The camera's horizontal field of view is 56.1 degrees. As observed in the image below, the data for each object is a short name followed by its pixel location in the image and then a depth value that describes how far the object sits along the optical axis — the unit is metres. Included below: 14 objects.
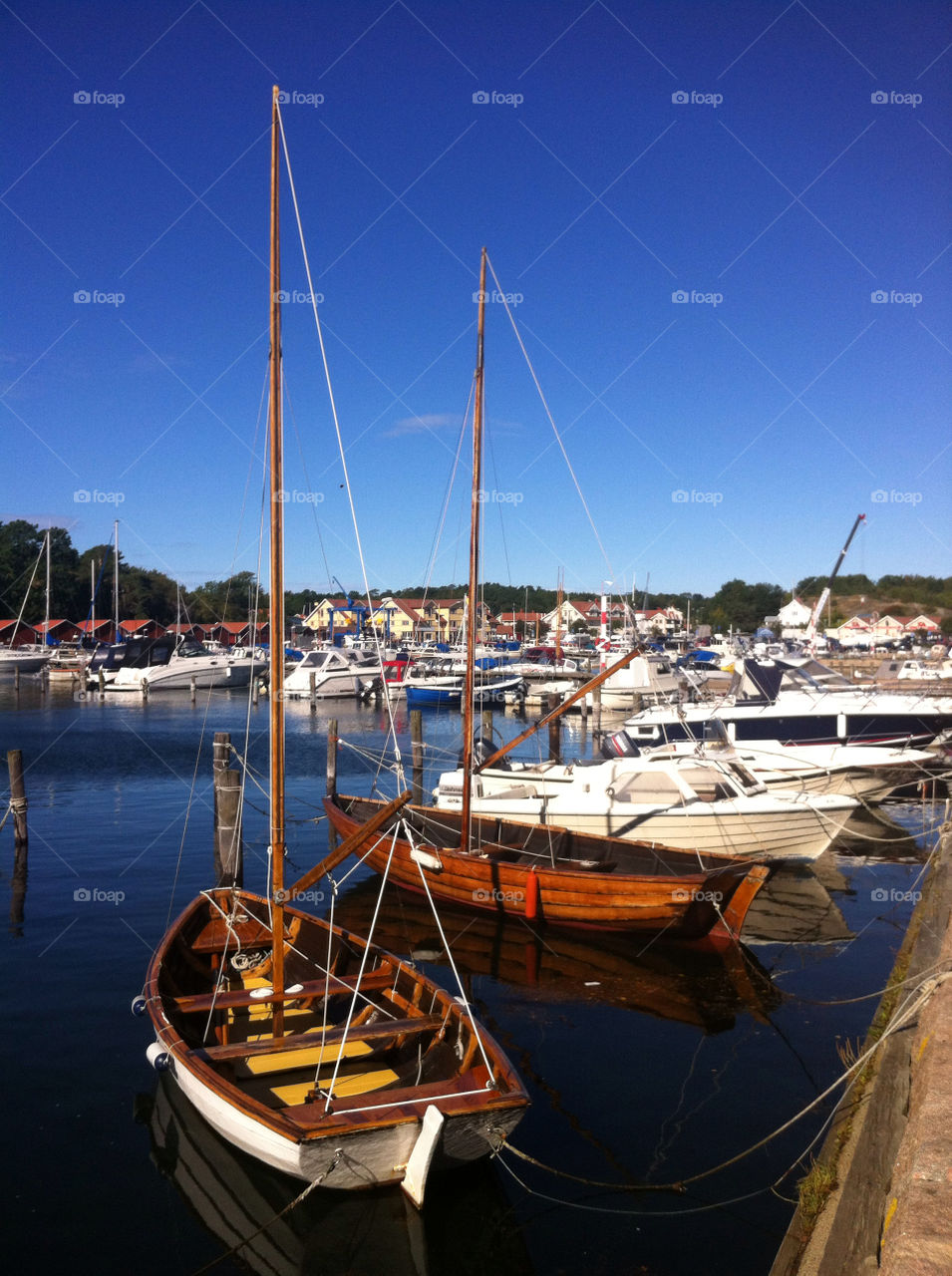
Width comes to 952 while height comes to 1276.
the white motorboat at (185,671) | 61.16
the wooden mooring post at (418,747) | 25.71
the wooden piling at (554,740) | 26.37
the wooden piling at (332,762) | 22.44
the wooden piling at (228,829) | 14.62
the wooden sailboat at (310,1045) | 6.87
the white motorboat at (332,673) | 60.19
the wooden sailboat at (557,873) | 13.09
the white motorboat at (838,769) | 22.00
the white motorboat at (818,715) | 26.17
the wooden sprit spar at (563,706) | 15.05
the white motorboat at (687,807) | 16.23
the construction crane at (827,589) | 45.25
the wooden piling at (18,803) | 17.66
